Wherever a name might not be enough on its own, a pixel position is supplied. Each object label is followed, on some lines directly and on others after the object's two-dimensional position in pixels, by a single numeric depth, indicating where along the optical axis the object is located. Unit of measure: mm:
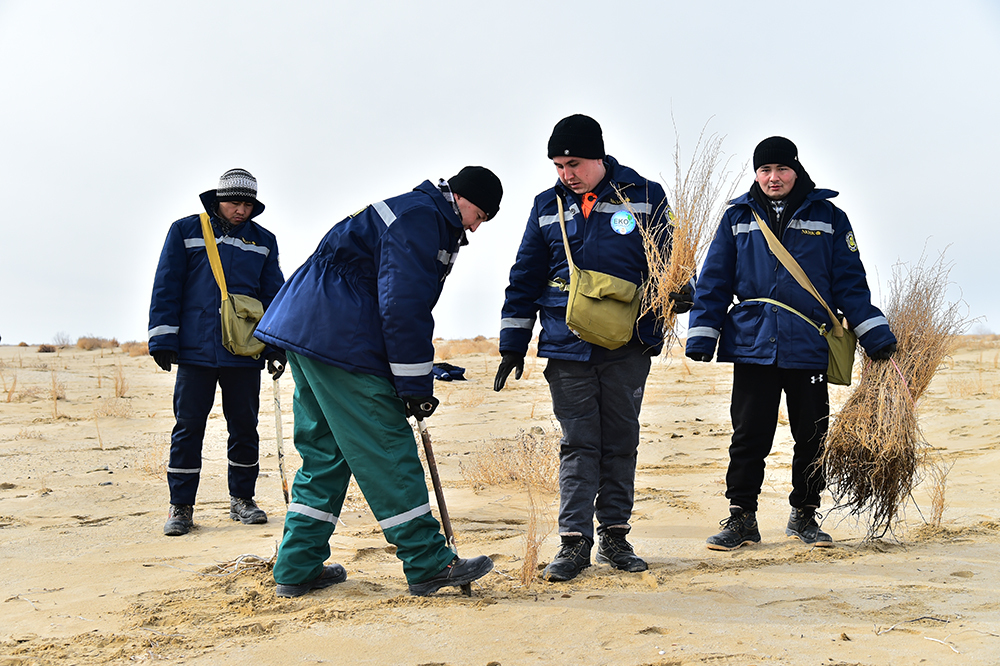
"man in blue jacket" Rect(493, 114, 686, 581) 3631
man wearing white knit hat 4707
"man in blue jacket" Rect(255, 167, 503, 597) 3035
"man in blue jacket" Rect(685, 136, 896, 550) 3984
